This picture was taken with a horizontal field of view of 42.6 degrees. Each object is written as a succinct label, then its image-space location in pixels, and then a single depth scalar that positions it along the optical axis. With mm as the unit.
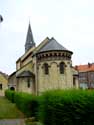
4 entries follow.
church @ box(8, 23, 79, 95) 19685
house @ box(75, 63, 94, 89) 48129
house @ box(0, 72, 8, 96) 25499
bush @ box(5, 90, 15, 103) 17995
